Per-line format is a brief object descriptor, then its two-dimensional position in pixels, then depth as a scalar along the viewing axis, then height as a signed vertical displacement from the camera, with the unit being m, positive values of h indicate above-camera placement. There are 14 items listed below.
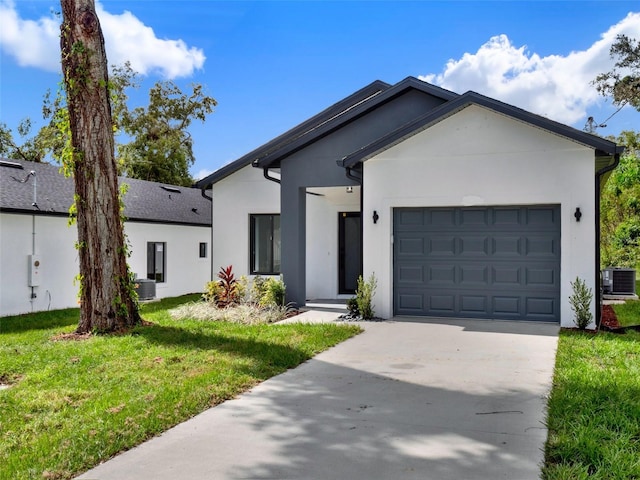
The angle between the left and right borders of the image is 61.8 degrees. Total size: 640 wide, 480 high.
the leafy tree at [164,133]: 35.59 +8.47
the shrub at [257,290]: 12.74 -0.80
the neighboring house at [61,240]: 13.51 +0.51
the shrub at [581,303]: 9.71 -0.81
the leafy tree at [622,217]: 23.06 +2.03
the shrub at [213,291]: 12.56 -0.81
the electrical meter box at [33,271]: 13.77 -0.39
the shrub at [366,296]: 11.20 -0.82
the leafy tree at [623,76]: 21.08 +7.39
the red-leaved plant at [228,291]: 12.35 -0.80
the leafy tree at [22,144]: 34.88 +7.42
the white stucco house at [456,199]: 10.00 +1.19
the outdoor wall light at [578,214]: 9.85 +0.81
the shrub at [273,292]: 12.22 -0.83
